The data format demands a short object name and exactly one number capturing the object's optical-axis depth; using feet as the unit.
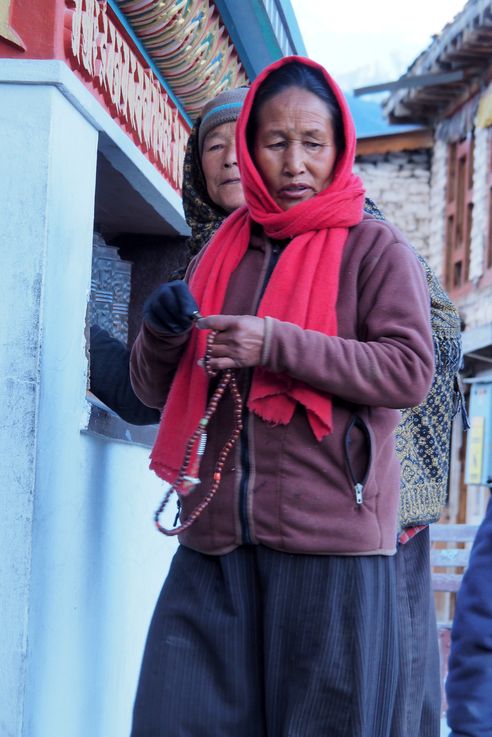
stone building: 41.27
